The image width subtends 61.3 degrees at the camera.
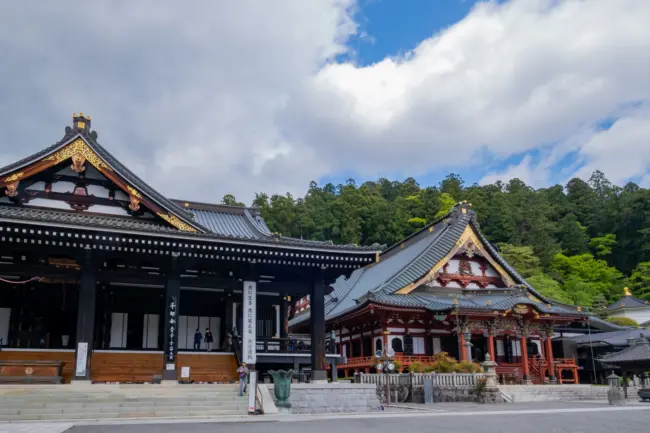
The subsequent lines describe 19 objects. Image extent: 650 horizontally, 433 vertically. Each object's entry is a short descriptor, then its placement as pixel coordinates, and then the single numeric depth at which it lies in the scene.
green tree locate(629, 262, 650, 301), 58.72
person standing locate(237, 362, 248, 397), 15.88
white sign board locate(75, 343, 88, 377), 16.17
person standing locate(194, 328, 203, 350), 21.78
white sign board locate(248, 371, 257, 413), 14.81
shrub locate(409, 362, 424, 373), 24.47
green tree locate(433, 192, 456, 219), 66.67
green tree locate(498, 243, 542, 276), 53.16
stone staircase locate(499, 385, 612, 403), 24.94
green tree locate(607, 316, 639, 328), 42.14
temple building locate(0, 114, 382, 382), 16.83
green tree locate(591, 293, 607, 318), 49.69
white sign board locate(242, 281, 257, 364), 18.14
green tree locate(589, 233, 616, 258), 66.19
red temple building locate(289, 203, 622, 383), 29.03
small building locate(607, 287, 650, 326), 50.00
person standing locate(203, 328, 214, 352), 21.91
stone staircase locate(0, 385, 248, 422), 13.53
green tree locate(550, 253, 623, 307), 54.84
